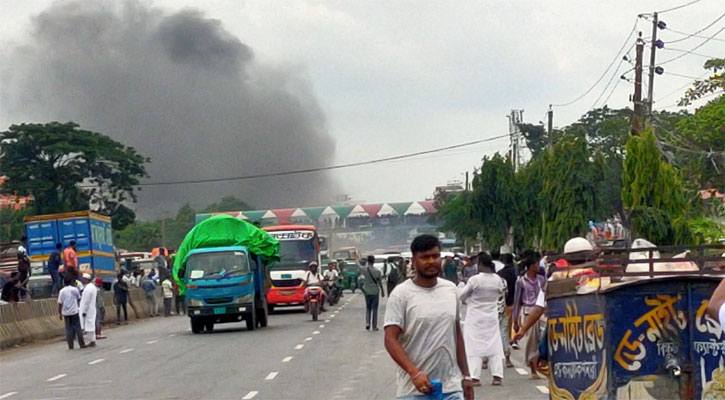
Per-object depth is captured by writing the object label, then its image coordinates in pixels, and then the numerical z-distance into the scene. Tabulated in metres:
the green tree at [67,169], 75.50
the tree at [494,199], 56.09
